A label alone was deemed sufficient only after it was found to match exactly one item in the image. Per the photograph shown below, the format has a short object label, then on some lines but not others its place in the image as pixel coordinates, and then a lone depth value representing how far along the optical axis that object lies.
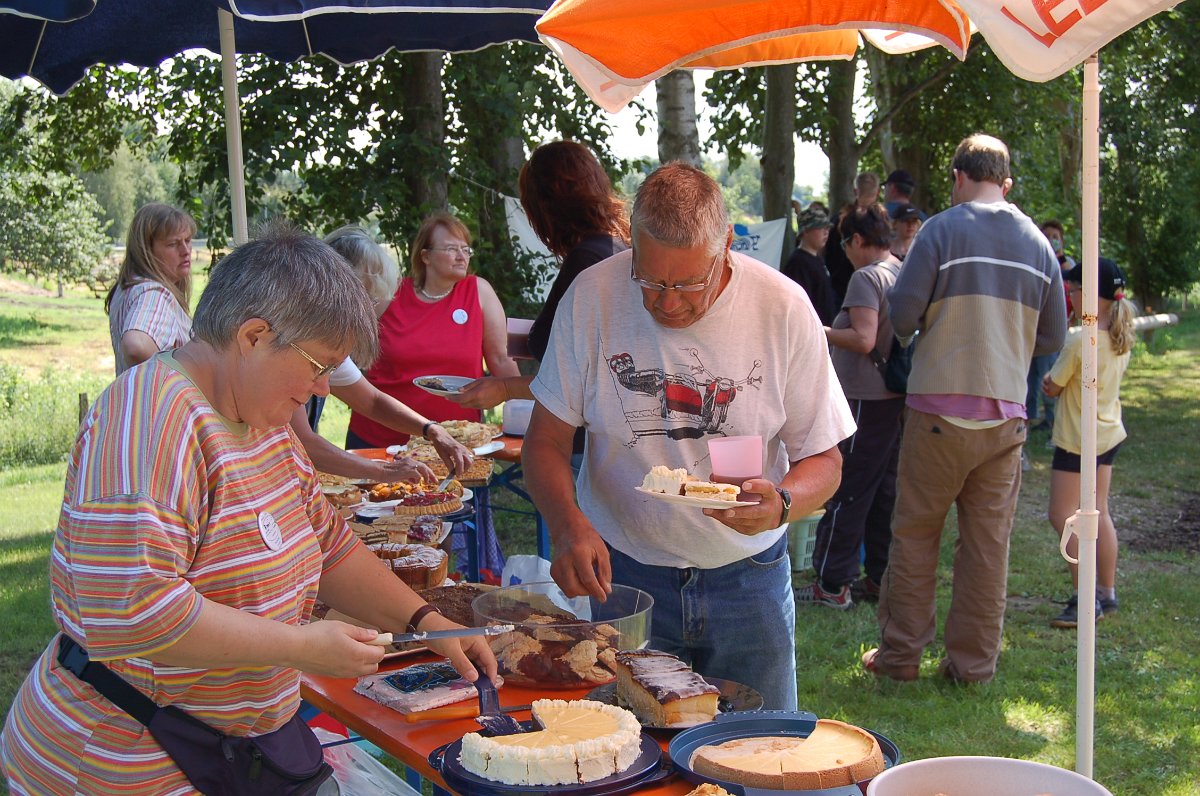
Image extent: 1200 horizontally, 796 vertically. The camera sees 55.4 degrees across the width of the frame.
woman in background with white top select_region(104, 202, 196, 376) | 3.95
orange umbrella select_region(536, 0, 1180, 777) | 2.03
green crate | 6.22
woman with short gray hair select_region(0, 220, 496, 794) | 1.57
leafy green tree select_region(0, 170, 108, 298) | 26.97
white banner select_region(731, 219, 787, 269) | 10.07
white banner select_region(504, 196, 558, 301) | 8.80
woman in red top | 4.89
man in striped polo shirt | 4.45
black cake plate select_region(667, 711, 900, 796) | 1.84
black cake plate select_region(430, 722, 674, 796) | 1.77
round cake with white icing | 1.78
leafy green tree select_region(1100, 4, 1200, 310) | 21.70
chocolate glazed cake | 1.98
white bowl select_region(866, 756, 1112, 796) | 1.50
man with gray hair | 2.33
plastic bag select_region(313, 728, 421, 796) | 2.82
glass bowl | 2.19
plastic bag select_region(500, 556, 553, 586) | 3.45
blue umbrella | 4.04
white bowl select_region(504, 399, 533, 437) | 5.17
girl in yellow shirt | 5.31
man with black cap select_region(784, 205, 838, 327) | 7.45
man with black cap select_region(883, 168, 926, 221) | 7.91
